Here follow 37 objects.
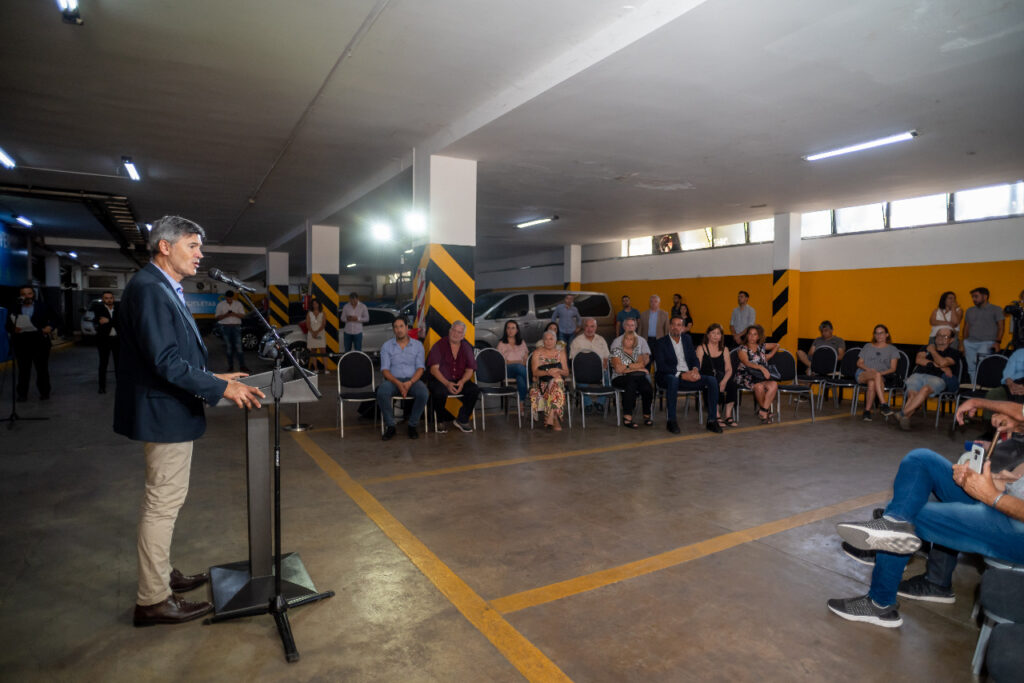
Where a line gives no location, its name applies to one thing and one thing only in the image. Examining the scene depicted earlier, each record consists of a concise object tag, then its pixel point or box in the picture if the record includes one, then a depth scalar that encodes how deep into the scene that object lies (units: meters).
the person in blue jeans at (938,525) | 2.08
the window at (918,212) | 8.40
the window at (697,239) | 12.31
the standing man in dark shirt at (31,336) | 6.73
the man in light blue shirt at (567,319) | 9.74
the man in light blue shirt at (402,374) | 5.59
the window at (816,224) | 9.88
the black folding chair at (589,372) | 6.39
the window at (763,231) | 10.91
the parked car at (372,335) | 10.83
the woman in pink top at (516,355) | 6.63
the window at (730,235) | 11.56
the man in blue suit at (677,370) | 6.10
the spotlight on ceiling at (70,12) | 3.35
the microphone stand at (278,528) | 2.14
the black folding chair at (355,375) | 5.87
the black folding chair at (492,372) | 6.36
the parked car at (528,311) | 10.10
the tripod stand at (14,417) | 5.72
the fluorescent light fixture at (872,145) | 5.38
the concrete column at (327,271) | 11.42
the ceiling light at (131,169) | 7.15
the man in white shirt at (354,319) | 10.29
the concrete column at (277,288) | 14.85
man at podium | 2.15
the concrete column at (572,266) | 15.12
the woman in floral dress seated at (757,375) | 6.69
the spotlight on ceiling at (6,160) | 6.85
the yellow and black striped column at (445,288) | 6.24
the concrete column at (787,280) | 9.98
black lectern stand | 2.38
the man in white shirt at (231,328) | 9.60
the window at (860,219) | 9.11
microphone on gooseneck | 2.21
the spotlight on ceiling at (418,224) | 6.42
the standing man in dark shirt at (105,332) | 8.12
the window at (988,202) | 7.61
